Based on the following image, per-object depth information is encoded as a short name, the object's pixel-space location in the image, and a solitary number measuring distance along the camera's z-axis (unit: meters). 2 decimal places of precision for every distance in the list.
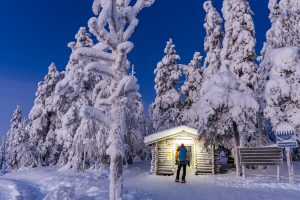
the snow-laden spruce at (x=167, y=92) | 22.01
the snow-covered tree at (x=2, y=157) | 47.92
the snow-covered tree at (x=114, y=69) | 6.94
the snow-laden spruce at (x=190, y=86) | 21.76
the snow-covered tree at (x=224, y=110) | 12.84
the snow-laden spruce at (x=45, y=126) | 23.07
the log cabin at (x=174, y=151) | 14.28
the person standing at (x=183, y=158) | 11.12
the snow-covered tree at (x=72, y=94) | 18.60
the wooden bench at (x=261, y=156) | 11.09
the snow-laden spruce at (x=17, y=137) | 22.98
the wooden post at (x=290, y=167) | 10.14
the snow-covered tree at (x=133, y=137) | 18.85
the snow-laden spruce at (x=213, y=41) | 19.18
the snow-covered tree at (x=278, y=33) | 15.98
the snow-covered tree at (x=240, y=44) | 15.40
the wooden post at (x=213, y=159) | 14.07
